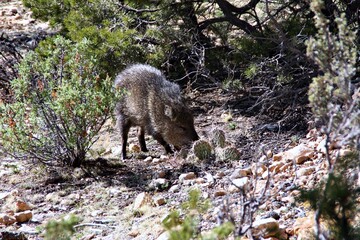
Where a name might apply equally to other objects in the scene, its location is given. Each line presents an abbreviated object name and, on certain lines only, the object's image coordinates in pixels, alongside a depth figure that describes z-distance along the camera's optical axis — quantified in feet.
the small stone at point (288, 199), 29.47
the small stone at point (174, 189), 36.79
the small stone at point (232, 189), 33.32
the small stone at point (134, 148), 49.66
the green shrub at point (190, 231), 16.94
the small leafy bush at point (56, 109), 39.55
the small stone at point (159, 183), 37.76
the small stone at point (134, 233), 31.28
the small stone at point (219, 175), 37.24
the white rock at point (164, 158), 44.58
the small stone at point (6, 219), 34.94
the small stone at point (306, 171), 32.91
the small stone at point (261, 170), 35.42
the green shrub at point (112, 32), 52.06
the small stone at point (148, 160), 45.09
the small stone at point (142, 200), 34.68
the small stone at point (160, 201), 34.71
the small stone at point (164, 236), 27.43
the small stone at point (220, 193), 33.47
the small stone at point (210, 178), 36.39
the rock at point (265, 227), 26.07
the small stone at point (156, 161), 44.37
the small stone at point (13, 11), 94.73
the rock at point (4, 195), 38.92
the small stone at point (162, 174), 39.70
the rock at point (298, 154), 35.32
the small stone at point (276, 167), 34.76
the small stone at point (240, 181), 33.42
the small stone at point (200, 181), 37.14
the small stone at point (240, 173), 35.37
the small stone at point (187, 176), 38.14
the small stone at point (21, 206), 36.86
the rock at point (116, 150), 48.67
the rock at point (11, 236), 30.96
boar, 47.91
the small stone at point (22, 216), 35.37
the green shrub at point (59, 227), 17.68
